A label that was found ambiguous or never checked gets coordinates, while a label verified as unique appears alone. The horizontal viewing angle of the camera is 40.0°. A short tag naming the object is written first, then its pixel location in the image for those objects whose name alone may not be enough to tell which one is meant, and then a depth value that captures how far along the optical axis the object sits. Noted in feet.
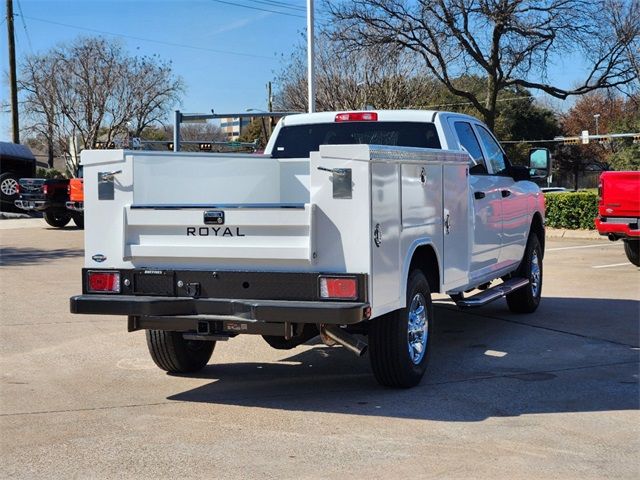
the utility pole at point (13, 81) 127.13
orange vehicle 82.58
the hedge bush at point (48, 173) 171.30
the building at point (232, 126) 469.90
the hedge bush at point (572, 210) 72.59
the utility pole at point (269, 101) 157.58
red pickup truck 47.19
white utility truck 19.31
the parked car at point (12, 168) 109.19
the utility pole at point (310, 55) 73.87
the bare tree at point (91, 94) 147.64
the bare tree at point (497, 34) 78.64
